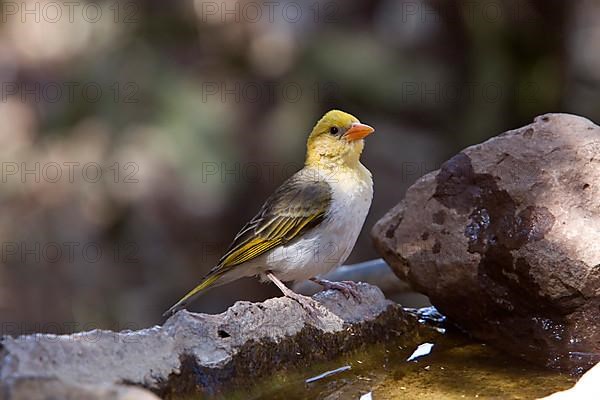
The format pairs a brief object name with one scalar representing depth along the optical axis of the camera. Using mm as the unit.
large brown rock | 8109
